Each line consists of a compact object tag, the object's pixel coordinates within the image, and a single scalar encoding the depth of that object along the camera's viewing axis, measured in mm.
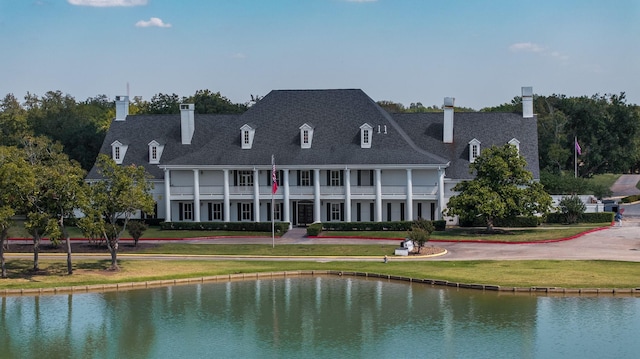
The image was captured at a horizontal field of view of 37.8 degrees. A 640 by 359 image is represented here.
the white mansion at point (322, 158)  79062
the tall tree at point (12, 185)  52562
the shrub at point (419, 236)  62000
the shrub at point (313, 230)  73731
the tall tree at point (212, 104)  117250
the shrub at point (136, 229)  67938
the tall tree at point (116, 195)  56438
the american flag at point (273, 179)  71775
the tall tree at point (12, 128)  109250
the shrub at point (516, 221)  77125
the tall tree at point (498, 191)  71062
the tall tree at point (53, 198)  53344
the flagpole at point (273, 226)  68562
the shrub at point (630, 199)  100500
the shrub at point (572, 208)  78000
